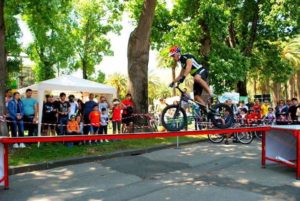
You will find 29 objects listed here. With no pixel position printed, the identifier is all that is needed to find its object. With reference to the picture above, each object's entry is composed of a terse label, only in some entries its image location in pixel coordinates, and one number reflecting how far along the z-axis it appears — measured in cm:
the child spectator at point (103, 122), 1417
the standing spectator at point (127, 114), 1514
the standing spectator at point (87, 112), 1395
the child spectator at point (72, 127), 1315
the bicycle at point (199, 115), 877
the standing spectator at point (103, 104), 1504
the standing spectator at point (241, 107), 1741
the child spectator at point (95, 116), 1388
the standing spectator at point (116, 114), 1495
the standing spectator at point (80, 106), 1437
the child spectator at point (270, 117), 1791
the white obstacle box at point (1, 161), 834
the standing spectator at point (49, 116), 1329
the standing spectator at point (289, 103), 1798
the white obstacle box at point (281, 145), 1099
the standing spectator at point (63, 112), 1332
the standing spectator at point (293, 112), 1761
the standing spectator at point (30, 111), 1262
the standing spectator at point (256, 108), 1859
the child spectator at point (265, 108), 1925
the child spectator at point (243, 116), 1639
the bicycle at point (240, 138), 1579
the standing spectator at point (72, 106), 1357
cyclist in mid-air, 823
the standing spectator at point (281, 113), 1804
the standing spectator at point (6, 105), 1187
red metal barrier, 730
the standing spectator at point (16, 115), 1191
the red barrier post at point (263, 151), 1085
